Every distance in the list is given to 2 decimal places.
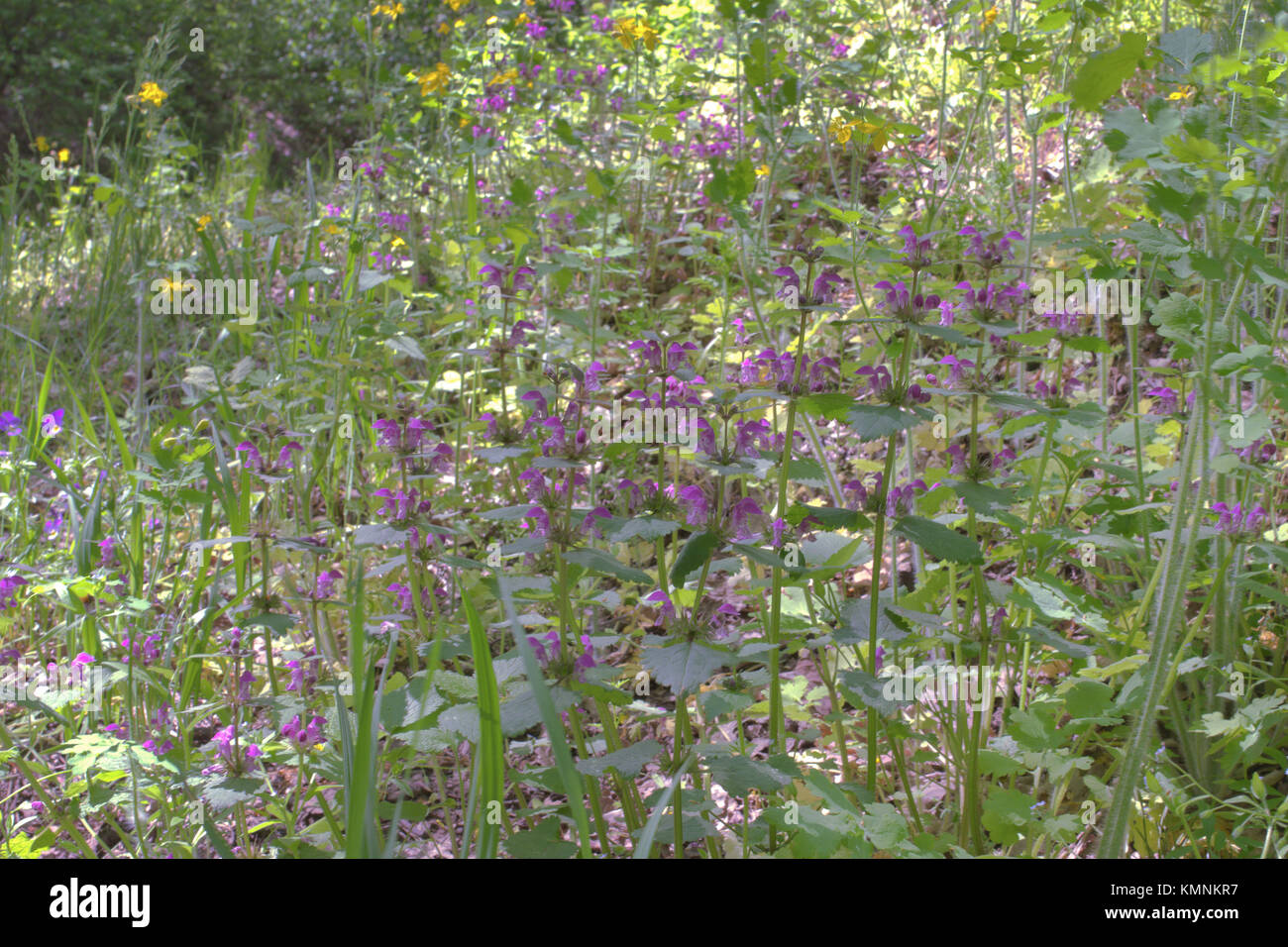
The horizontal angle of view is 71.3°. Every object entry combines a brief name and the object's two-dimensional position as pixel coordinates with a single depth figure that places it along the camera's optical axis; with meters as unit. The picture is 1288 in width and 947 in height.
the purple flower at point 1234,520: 1.68
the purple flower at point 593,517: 1.34
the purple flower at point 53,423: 2.57
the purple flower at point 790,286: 1.52
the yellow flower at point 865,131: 2.51
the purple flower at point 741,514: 1.29
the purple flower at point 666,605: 1.33
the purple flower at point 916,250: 1.49
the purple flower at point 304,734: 1.55
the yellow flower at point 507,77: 3.77
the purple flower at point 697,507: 1.32
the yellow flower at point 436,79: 3.68
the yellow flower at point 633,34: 3.28
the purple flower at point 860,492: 1.55
